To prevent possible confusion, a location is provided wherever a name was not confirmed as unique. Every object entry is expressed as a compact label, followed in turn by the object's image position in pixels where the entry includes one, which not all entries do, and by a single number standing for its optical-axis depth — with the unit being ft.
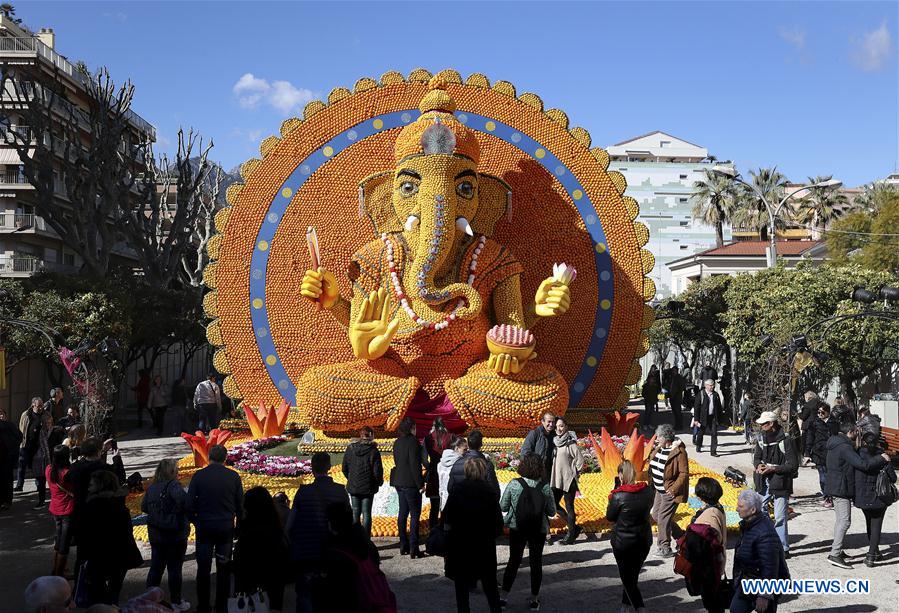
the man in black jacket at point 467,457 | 23.04
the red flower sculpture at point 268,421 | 48.21
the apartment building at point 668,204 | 192.65
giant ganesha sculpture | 43.98
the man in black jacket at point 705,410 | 55.21
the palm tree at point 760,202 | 125.59
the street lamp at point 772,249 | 90.77
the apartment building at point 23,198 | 111.96
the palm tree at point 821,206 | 132.16
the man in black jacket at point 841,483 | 28.14
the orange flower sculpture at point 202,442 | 39.45
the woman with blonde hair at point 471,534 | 21.24
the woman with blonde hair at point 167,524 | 22.80
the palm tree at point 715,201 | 136.98
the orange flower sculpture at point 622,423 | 49.42
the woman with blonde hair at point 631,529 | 21.65
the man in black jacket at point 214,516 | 22.75
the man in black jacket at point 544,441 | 30.66
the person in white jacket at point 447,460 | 26.43
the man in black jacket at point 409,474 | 27.99
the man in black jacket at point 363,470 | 27.94
